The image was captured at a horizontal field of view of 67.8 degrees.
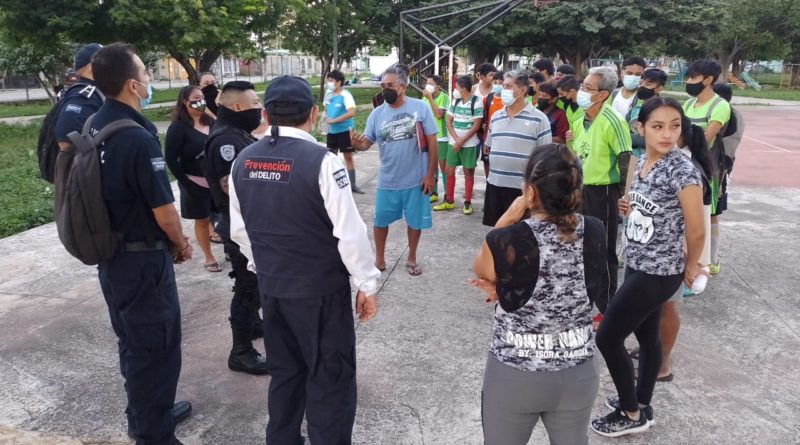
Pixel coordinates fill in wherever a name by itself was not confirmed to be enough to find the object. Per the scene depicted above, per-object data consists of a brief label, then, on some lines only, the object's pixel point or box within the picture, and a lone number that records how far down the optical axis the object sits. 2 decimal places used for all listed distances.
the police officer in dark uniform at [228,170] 3.41
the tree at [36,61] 21.12
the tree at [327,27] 22.62
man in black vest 2.38
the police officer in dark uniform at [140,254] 2.58
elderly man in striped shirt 4.80
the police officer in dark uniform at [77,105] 3.58
